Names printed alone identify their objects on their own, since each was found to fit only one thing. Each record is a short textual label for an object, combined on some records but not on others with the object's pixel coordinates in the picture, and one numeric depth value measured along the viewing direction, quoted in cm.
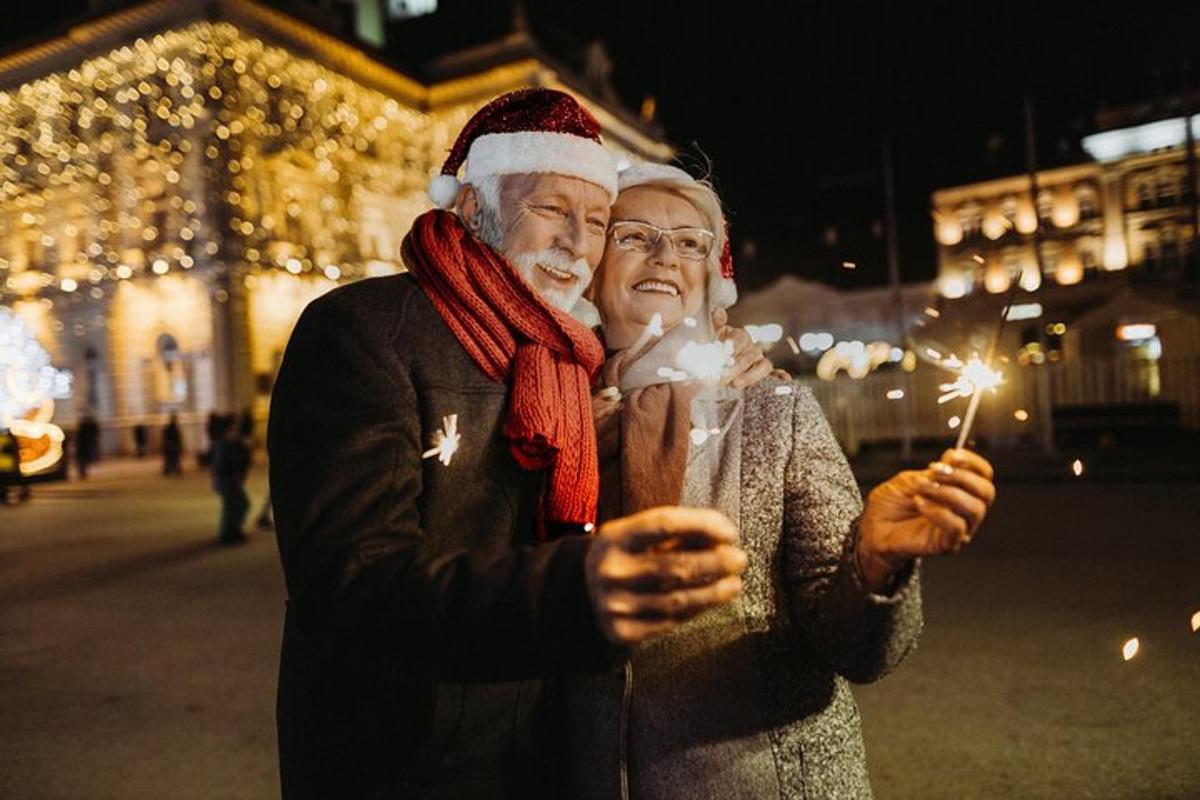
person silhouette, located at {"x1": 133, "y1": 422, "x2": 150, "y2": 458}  2941
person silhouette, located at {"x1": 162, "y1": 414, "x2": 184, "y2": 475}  2377
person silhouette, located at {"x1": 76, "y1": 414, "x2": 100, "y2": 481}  2355
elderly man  110
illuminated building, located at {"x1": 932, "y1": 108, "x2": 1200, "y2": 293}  2792
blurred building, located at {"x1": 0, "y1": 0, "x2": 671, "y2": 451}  2633
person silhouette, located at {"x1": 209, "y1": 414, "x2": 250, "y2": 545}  1178
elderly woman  160
